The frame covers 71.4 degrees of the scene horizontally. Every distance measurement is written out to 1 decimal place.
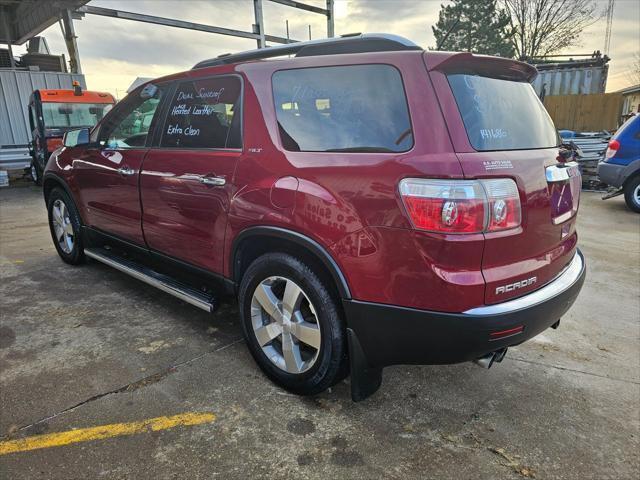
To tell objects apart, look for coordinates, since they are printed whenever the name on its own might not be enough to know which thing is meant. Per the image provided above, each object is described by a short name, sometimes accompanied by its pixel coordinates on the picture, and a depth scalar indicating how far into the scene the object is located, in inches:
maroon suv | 75.4
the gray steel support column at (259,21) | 617.6
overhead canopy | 509.9
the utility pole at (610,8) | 1077.6
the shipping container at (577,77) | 619.5
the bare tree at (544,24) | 1101.1
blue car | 311.4
